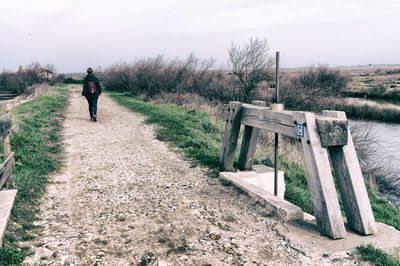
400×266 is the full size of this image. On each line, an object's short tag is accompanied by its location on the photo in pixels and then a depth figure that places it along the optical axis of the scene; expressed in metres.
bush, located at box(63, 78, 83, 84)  58.69
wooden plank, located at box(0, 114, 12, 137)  4.85
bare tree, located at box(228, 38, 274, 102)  17.66
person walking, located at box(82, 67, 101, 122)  12.00
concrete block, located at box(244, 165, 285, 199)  5.86
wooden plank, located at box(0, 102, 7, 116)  5.03
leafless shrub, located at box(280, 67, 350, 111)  16.66
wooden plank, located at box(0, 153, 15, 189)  4.34
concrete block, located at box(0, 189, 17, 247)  3.37
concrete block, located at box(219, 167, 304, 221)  4.07
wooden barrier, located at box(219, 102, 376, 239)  3.71
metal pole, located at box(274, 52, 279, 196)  4.73
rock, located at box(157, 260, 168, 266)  3.14
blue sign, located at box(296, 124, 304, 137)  3.91
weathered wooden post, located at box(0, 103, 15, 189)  4.68
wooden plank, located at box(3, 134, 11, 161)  5.00
